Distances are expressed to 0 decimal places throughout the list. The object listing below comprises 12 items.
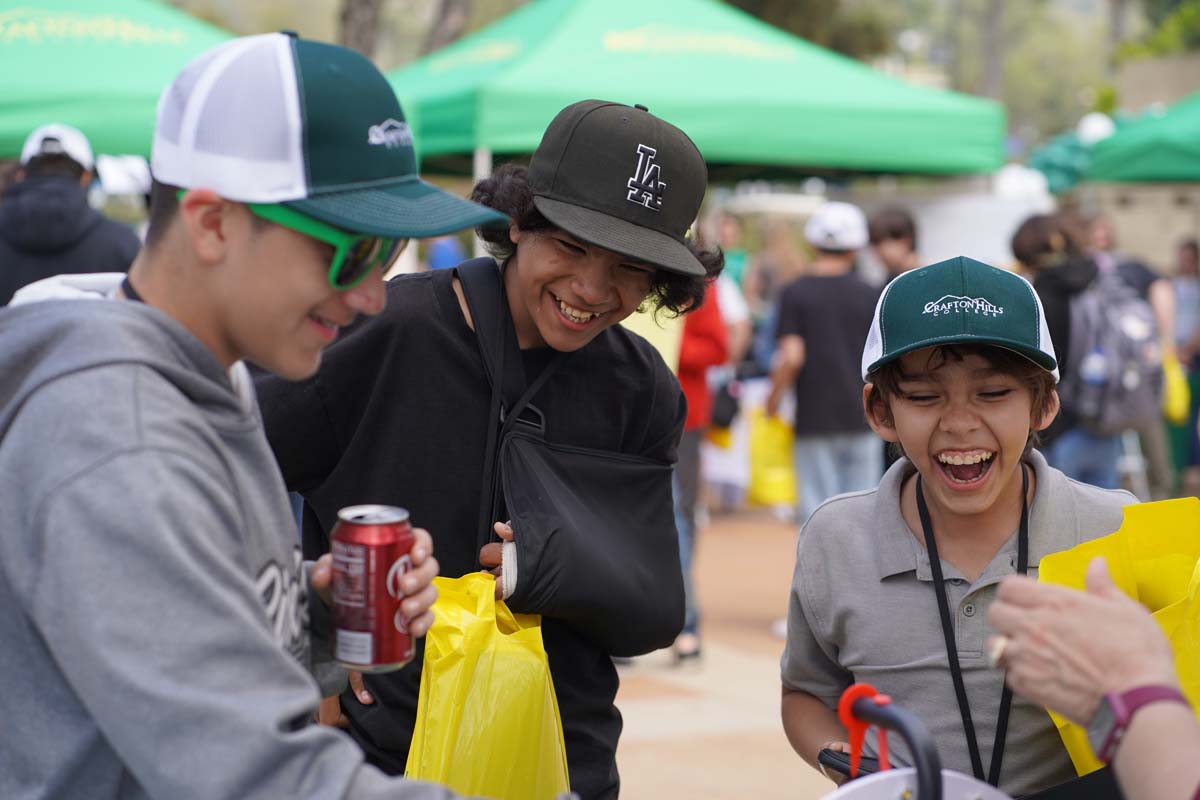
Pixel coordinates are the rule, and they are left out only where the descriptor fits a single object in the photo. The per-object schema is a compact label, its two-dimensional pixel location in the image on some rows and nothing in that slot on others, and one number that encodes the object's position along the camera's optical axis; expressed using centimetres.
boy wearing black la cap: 267
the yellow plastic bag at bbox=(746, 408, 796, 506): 1077
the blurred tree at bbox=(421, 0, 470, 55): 1533
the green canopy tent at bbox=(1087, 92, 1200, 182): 1095
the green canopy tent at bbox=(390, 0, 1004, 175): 805
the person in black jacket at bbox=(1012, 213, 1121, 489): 712
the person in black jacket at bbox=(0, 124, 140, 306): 613
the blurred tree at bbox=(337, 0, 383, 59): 1406
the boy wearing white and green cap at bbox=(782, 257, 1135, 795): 240
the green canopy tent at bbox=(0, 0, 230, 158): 812
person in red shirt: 698
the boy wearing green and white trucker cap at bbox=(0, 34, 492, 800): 144
